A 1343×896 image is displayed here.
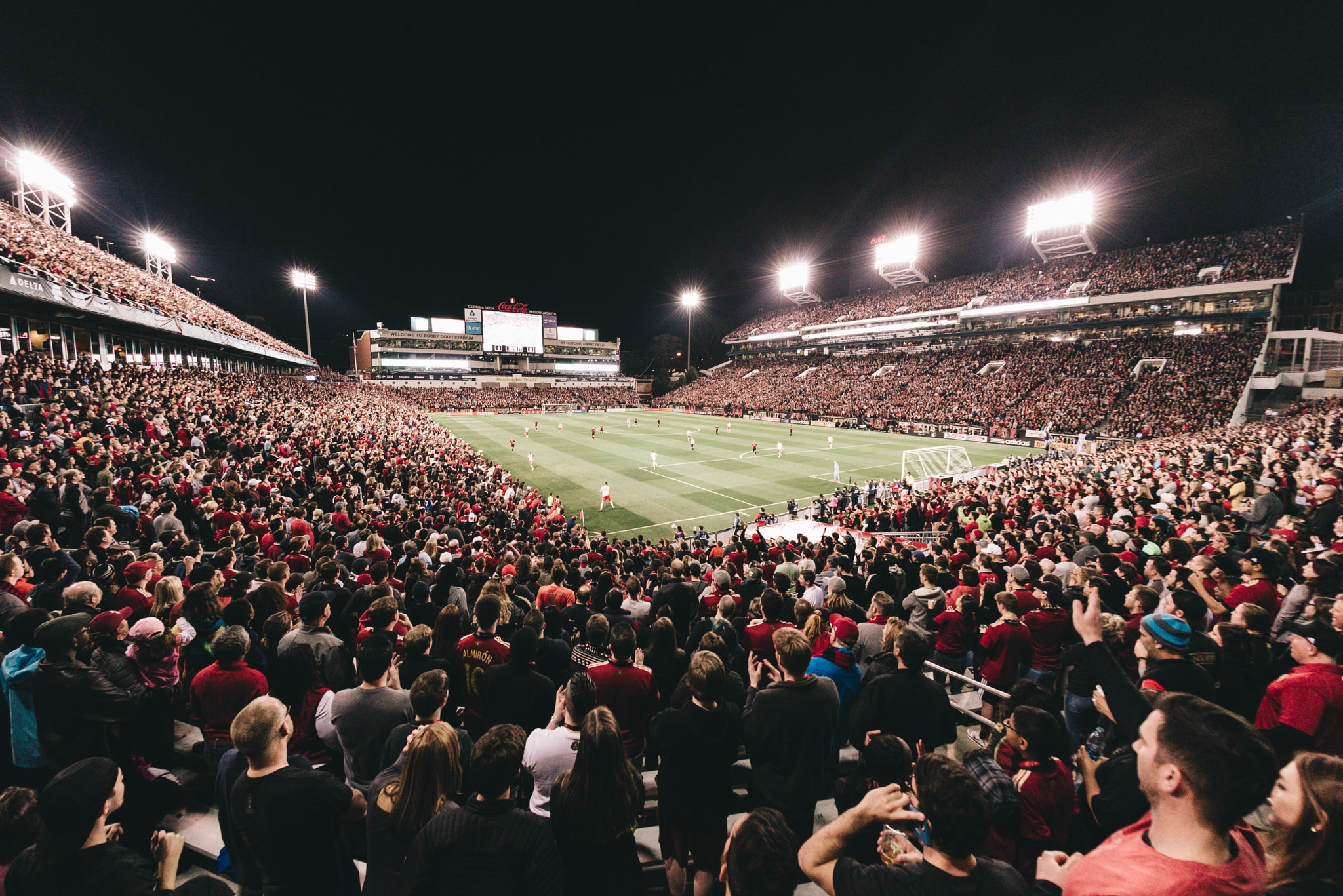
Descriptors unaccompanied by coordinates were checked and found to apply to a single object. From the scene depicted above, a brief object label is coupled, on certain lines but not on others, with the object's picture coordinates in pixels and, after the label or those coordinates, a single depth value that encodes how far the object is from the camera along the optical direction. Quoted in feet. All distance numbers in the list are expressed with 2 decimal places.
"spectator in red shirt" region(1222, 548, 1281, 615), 17.58
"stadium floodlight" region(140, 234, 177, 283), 167.02
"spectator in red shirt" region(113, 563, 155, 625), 16.61
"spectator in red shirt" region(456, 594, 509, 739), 13.94
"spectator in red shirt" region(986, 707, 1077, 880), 8.87
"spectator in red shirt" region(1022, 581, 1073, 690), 17.52
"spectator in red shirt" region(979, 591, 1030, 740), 16.78
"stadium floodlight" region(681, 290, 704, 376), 312.09
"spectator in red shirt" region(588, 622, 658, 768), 12.62
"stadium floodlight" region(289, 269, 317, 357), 223.71
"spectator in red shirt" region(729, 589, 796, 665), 16.90
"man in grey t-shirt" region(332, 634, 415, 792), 10.68
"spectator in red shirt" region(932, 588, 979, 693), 19.12
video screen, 303.48
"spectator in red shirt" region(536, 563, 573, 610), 22.91
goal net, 100.17
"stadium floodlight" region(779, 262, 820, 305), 296.30
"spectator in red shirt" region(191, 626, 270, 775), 11.74
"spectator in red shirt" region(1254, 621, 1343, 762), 10.20
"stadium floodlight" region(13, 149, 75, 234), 116.98
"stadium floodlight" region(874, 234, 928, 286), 247.91
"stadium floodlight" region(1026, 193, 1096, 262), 186.50
